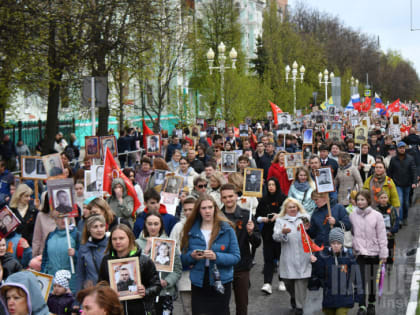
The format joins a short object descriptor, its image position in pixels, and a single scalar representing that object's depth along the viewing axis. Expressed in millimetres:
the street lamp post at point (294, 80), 47619
